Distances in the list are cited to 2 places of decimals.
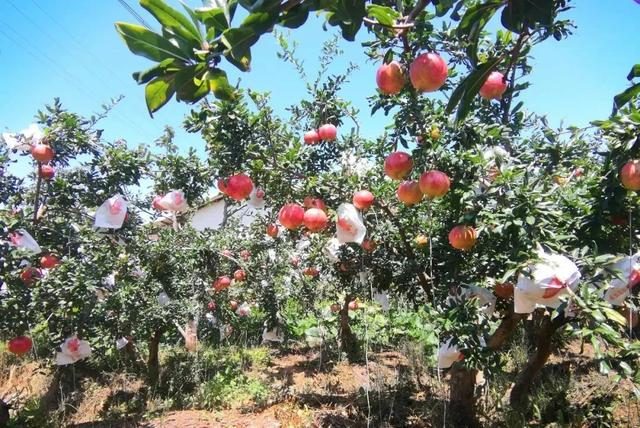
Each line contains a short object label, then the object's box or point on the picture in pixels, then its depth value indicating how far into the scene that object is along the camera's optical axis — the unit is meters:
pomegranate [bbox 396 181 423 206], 2.23
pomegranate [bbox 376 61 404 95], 1.55
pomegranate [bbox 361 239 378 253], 3.18
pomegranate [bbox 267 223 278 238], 3.59
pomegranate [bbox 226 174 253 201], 2.60
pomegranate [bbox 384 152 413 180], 2.29
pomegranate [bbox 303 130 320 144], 3.20
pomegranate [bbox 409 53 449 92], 1.38
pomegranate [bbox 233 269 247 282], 5.15
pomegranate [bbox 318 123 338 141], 3.11
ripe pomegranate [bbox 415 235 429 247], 2.88
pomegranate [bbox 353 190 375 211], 2.67
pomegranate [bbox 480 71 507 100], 1.85
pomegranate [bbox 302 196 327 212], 2.71
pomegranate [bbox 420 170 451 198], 2.04
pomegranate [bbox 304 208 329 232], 2.53
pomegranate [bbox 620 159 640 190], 1.80
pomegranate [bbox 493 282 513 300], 2.63
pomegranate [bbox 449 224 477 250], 2.17
